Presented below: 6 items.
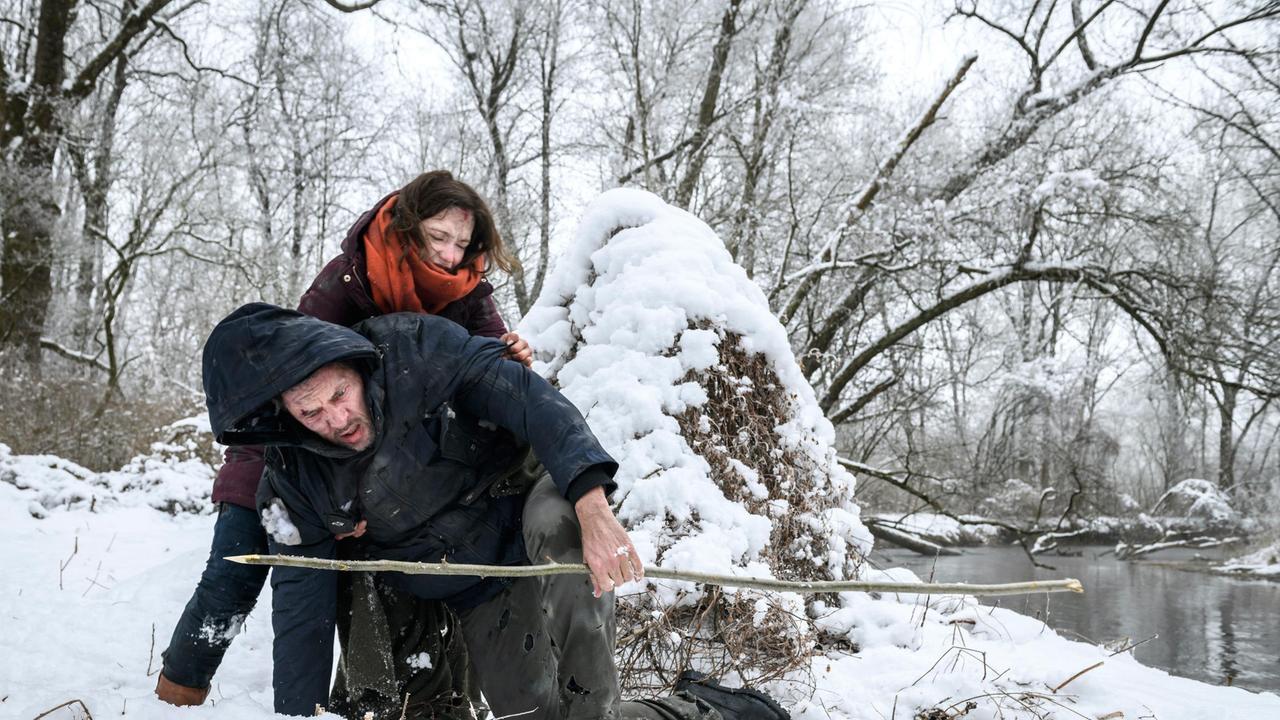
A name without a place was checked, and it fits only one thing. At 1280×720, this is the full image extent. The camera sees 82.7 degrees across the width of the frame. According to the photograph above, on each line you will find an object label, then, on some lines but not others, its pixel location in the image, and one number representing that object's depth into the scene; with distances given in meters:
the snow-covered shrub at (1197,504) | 13.44
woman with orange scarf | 2.21
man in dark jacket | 1.74
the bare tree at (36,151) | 8.95
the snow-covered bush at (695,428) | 2.82
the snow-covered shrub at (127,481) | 5.40
